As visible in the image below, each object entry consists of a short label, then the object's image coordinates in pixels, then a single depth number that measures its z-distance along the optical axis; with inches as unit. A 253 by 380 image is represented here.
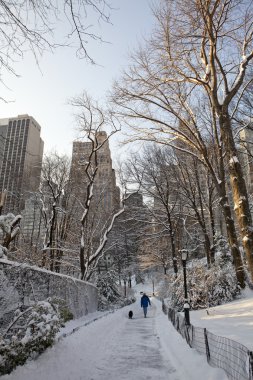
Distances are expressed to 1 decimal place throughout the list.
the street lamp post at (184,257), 560.1
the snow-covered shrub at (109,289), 1125.2
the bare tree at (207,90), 418.6
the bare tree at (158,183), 1139.3
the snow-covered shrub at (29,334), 204.7
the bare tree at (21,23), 152.3
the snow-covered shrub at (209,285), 622.8
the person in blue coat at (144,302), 866.3
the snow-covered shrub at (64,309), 450.7
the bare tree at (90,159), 811.4
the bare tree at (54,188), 994.1
